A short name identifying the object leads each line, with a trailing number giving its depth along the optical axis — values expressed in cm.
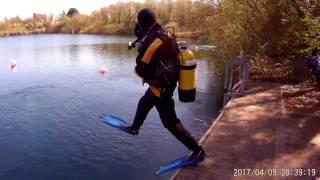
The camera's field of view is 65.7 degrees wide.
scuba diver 357
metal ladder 788
